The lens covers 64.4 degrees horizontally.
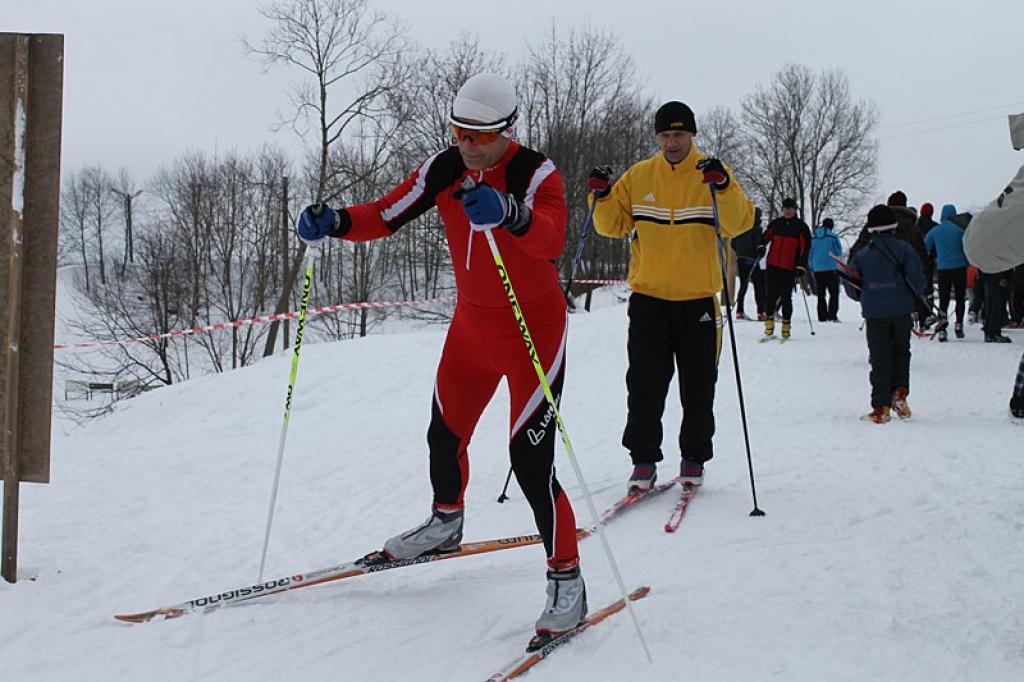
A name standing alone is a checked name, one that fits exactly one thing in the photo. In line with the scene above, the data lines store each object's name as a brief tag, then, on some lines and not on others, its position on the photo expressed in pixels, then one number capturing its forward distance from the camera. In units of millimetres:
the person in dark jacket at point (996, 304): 10883
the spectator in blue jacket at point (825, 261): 13875
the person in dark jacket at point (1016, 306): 12706
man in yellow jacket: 4887
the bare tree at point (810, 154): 43031
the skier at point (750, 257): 15430
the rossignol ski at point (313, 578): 3281
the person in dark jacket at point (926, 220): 13860
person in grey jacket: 3377
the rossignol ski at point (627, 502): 4602
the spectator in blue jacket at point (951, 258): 11812
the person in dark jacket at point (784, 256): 12914
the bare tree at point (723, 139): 44594
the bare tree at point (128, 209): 64375
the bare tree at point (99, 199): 68375
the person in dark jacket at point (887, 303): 7219
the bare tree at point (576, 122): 28656
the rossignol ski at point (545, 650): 2783
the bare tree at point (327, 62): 24391
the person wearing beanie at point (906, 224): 11539
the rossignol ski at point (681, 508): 4363
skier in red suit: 3156
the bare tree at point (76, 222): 66812
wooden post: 3492
